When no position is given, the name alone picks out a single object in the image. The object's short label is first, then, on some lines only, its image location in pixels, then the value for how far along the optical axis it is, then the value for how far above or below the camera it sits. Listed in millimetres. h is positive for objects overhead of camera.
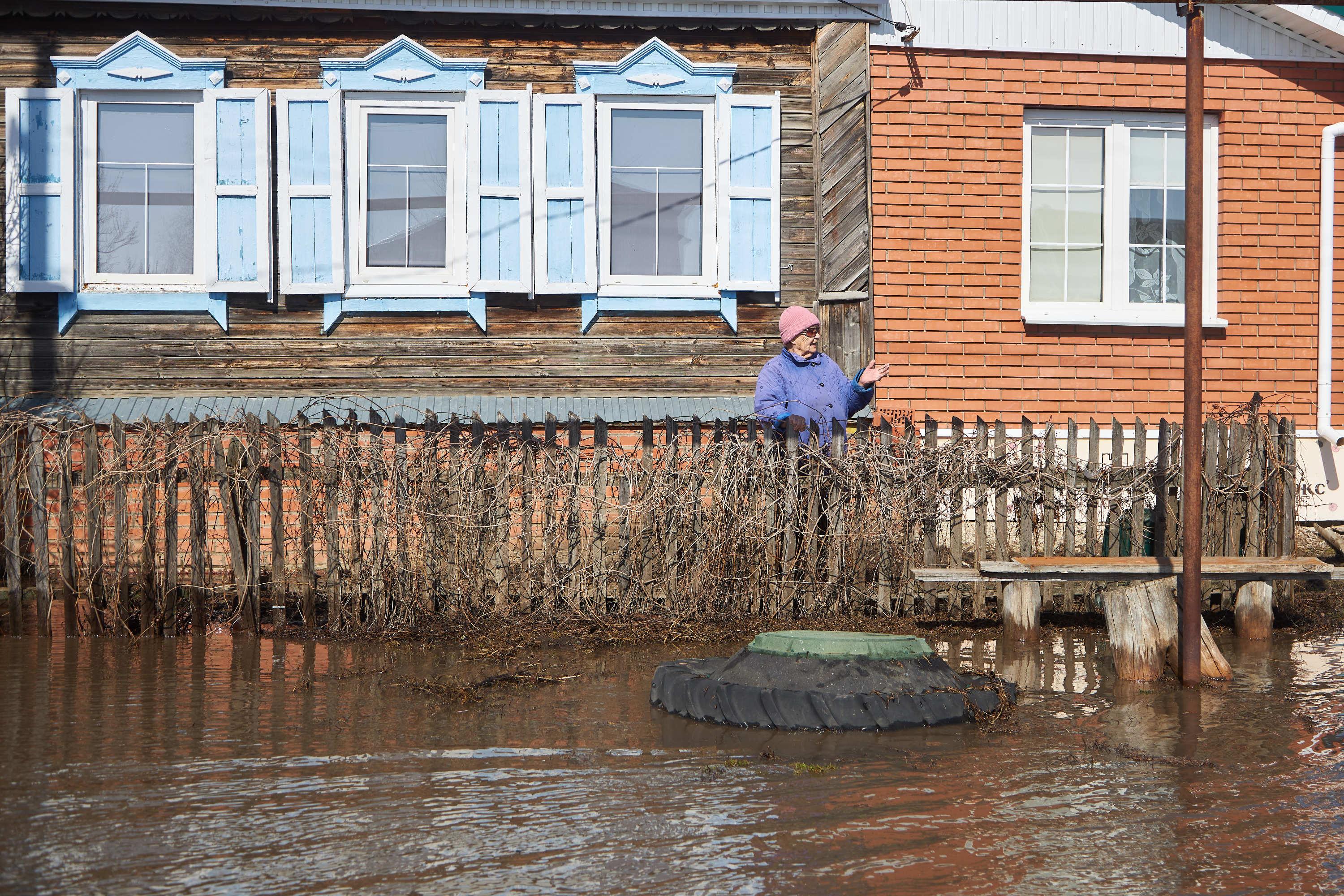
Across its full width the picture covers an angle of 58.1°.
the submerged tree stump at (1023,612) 6852 -1025
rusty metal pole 5613 +316
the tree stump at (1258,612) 6945 -1031
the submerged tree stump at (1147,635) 5770 -972
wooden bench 6695 -802
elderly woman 7387 +283
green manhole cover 5023 -904
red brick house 10211 +1947
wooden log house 9766 +1875
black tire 4777 -1110
